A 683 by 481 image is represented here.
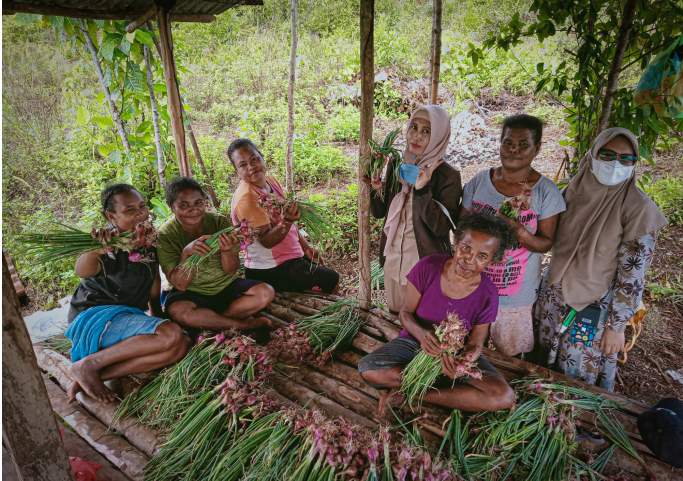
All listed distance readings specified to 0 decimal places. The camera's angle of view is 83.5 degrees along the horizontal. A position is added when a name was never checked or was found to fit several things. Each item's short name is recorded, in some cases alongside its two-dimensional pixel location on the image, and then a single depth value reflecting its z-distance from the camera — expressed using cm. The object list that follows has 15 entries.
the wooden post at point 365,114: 273
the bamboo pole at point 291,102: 573
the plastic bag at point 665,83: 261
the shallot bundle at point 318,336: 295
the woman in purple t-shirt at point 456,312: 225
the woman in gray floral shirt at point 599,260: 233
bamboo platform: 228
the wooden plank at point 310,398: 247
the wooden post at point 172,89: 357
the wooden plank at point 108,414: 234
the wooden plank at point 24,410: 139
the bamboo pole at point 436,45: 400
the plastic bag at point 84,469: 205
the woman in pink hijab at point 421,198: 271
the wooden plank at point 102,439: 222
